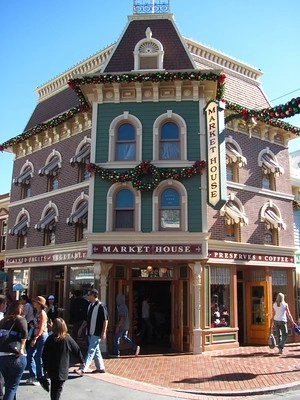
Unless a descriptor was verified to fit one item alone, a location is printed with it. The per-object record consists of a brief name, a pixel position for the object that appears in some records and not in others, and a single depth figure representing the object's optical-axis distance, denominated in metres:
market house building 13.41
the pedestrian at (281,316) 12.35
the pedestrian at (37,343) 8.49
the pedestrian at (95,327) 9.52
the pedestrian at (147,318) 15.39
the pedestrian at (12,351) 6.04
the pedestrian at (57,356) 6.14
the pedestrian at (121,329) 12.36
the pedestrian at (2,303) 6.61
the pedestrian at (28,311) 10.95
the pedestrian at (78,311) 12.27
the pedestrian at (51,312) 11.07
